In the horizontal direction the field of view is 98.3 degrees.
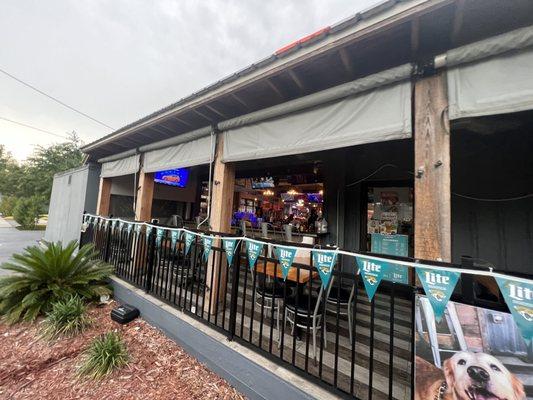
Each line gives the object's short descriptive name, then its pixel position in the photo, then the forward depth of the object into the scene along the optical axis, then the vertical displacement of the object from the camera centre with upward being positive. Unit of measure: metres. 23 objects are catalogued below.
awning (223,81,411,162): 2.09 +1.03
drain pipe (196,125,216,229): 3.71 +1.05
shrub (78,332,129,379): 2.62 -1.77
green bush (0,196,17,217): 23.94 -0.27
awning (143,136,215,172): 3.96 +1.08
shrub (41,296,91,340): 3.37 -1.74
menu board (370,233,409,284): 4.40 -0.44
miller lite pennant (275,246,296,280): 2.12 -0.37
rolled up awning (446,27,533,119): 1.61 +1.12
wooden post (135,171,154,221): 5.26 +0.31
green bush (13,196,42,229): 15.62 -0.53
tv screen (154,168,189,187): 7.42 +1.14
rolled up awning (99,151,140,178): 5.64 +1.15
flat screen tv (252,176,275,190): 7.94 +1.16
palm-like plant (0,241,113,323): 3.81 -1.35
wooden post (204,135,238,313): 3.59 +0.24
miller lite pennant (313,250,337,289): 1.86 -0.36
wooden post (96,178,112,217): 6.92 +0.32
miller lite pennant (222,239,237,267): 2.67 -0.39
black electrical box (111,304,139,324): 3.68 -1.70
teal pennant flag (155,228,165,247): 3.70 -0.39
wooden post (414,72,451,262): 1.77 +0.41
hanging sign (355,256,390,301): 1.61 -0.36
